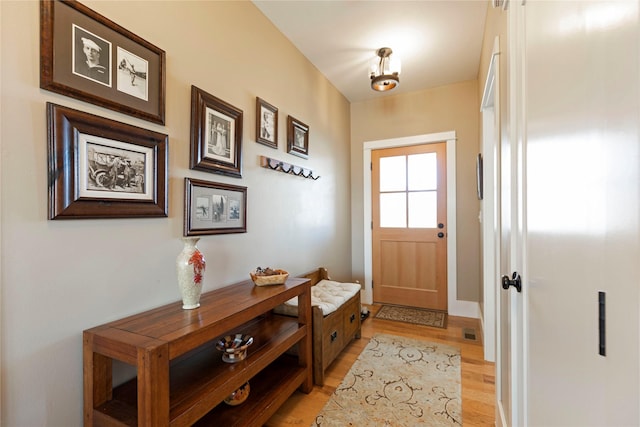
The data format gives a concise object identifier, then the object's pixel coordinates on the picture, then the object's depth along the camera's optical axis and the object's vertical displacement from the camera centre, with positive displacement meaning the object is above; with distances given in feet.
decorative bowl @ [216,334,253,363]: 4.79 -2.25
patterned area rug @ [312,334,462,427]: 5.38 -3.84
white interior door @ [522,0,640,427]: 1.53 +0.03
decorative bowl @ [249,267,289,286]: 5.86 -1.28
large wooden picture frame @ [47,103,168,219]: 3.44 +0.66
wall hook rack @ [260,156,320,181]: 7.19 +1.33
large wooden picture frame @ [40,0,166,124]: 3.42 +2.10
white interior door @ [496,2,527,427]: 3.59 -0.12
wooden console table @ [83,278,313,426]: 3.23 -2.29
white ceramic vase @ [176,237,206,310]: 4.29 -0.86
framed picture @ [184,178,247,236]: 5.17 +0.15
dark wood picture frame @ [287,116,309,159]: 8.16 +2.33
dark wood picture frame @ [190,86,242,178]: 5.25 +1.61
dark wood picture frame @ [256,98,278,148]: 6.92 +2.33
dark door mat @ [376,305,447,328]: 10.19 -3.82
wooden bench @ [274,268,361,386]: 6.48 -2.92
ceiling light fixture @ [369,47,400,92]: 8.62 +4.49
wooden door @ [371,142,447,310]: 11.27 -0.44
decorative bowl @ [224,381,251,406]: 4.83 -3.11
